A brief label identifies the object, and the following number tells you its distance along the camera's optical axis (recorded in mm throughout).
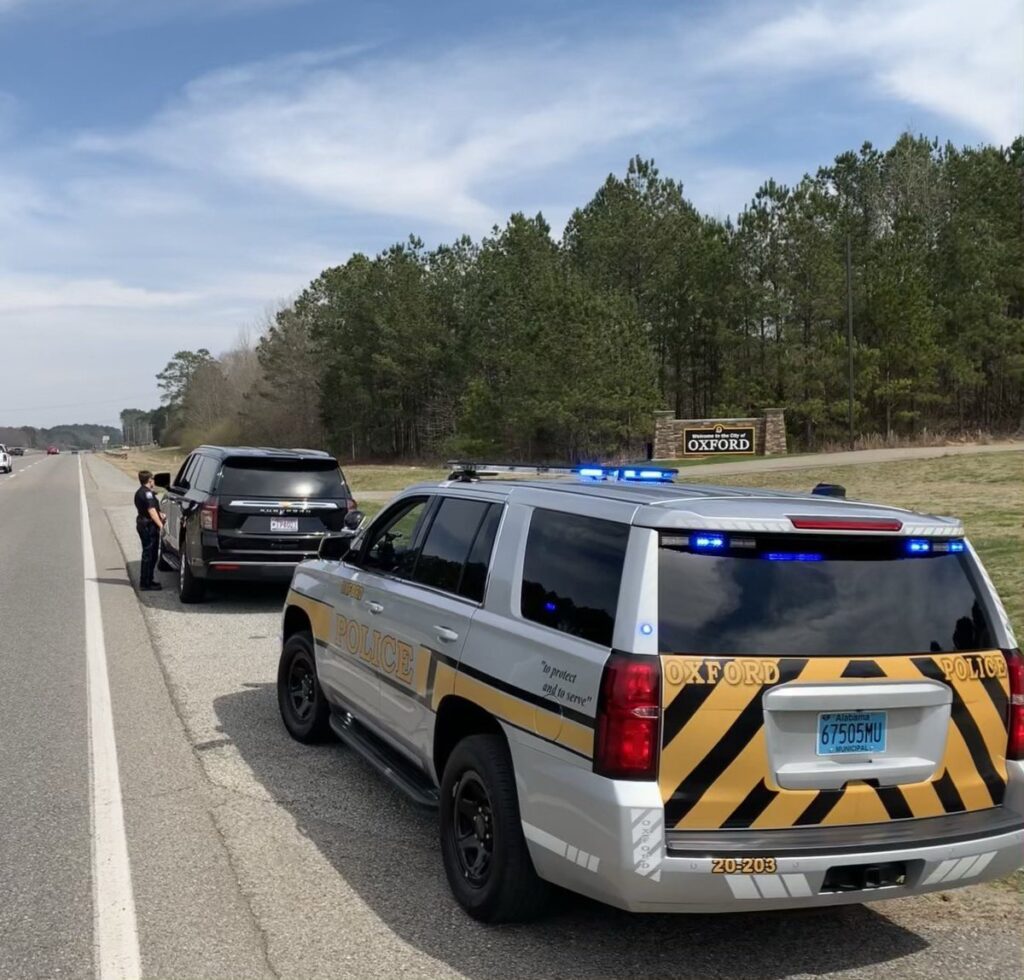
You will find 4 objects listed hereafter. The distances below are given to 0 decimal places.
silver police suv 3357
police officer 13117
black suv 11141
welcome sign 38375
